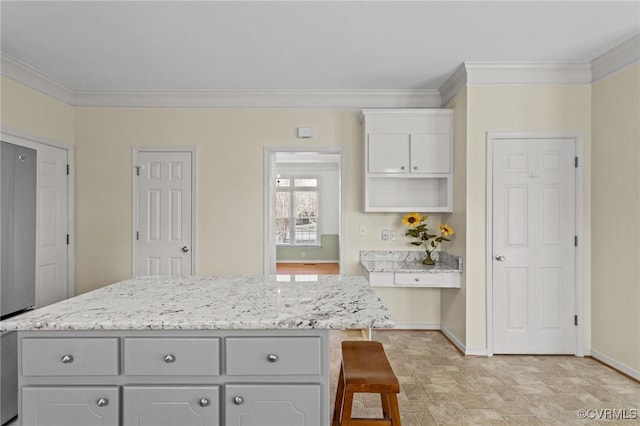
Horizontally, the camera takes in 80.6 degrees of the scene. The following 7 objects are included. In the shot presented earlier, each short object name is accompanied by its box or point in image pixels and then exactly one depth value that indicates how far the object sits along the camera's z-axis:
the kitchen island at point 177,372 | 1.58
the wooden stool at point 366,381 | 1.70
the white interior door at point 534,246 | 3.46
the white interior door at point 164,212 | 4.22
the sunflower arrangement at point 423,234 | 3.99
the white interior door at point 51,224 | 3.71
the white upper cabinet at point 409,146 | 3.91
